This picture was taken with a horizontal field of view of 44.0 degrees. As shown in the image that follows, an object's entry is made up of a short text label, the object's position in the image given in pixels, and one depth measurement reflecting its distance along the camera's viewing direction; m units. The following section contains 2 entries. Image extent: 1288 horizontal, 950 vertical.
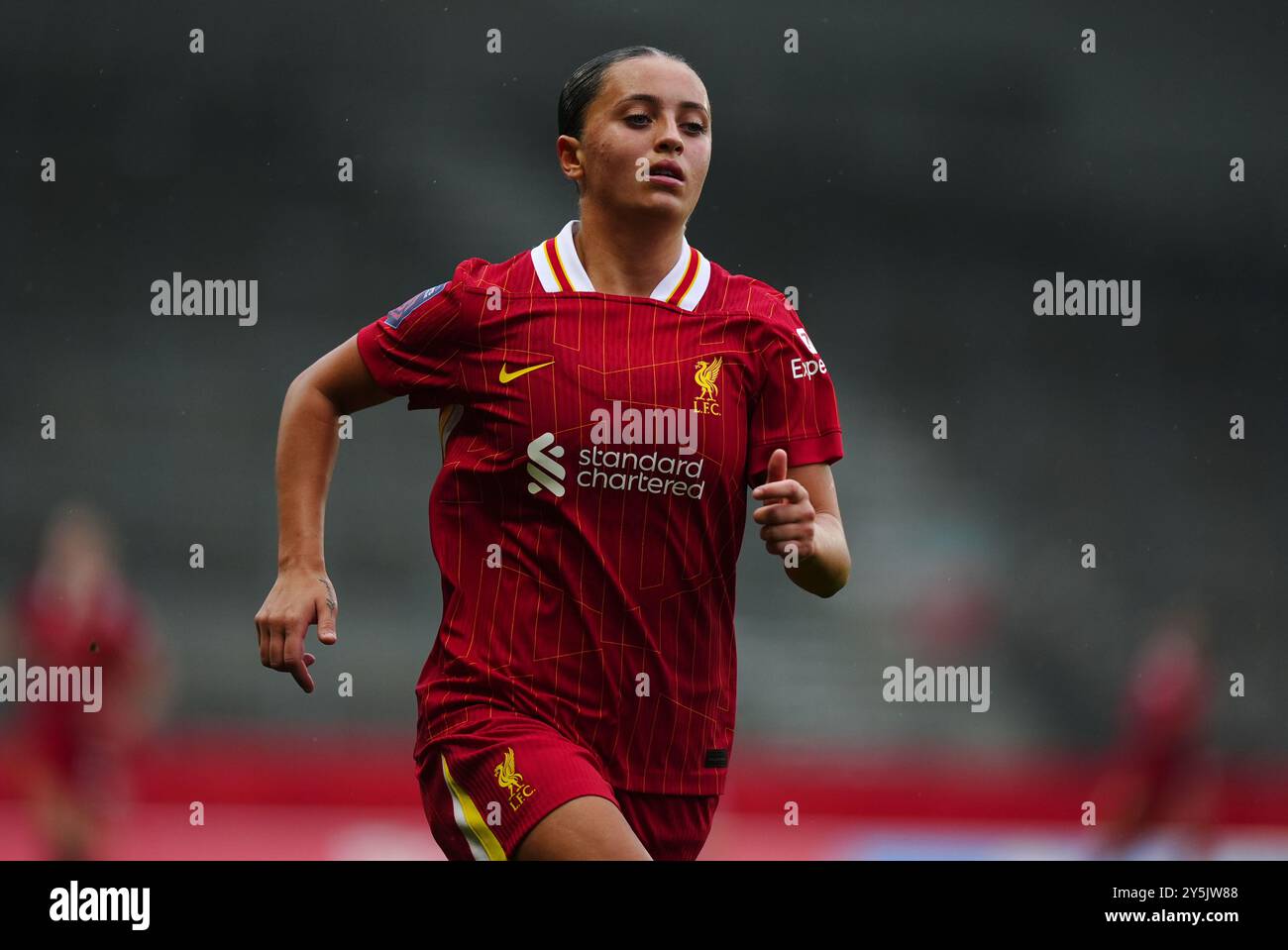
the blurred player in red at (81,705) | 7.75
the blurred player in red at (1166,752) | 8.51
